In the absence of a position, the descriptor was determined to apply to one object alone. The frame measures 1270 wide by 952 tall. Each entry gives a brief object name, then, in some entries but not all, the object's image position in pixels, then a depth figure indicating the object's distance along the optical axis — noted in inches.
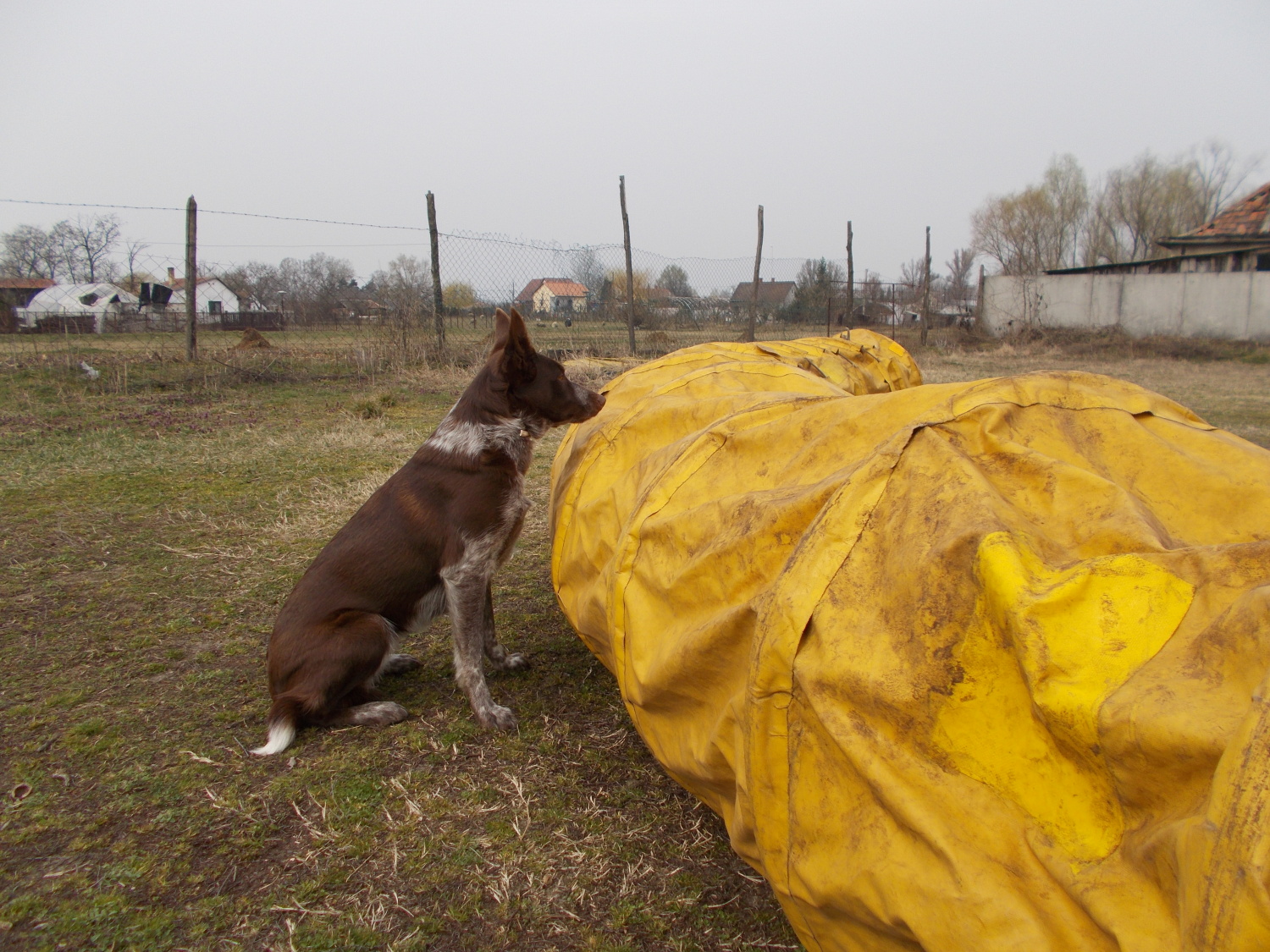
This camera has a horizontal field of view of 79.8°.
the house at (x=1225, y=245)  813.2
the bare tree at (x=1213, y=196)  1608.0
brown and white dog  105.6
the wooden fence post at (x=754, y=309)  557.9
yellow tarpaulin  39.3
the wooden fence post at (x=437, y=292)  421.3
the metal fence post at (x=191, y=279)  369.7
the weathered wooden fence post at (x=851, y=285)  665.0
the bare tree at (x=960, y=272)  1199.9
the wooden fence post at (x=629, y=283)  479.2
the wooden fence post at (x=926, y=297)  729.0
